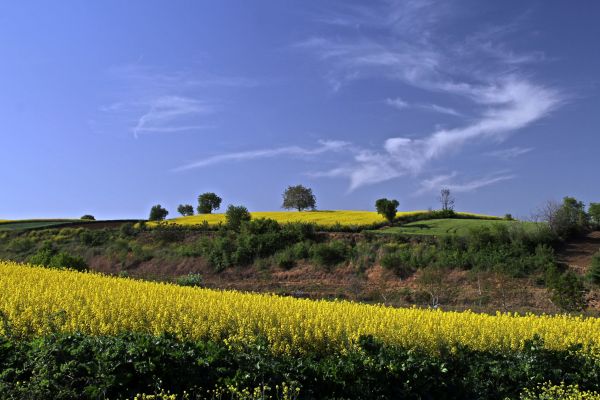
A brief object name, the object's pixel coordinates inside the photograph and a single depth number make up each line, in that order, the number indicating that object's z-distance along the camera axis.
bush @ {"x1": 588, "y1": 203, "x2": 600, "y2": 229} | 38.56
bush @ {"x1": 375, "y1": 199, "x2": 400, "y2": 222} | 44.53
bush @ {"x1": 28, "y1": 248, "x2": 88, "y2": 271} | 23.28
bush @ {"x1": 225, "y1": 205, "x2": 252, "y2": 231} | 40.22
